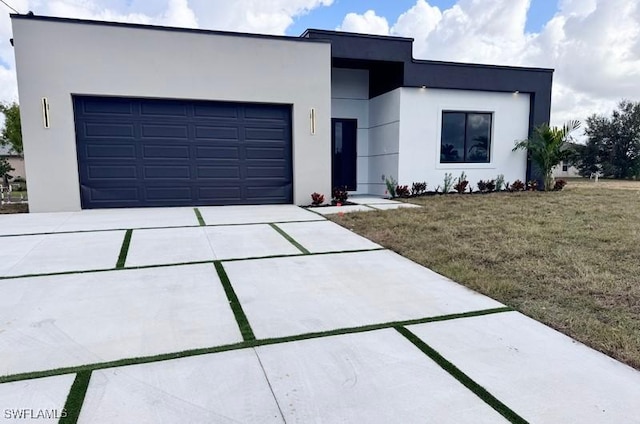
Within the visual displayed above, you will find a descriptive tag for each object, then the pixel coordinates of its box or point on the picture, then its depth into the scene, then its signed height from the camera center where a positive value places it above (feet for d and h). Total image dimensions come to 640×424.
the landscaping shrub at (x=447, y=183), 35.88 -1.48
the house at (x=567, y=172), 95.05 -1.46
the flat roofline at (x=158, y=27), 24.45 +9.56
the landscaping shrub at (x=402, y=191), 33.87 -2.05
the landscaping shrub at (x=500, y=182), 37.24 -1.47
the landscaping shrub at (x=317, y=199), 29.58 -2.36
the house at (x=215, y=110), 25.27 +4.40
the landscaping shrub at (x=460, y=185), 35.55 -1.65
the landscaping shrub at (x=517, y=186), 37.29 -1.86
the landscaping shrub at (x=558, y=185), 38.32 -1.84
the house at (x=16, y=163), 72.74 +1.39
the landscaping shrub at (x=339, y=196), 30.48 -2.20
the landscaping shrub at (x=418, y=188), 34.47 -1.83
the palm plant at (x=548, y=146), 35.65 +1.90
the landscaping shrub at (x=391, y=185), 34.12 -1.56
